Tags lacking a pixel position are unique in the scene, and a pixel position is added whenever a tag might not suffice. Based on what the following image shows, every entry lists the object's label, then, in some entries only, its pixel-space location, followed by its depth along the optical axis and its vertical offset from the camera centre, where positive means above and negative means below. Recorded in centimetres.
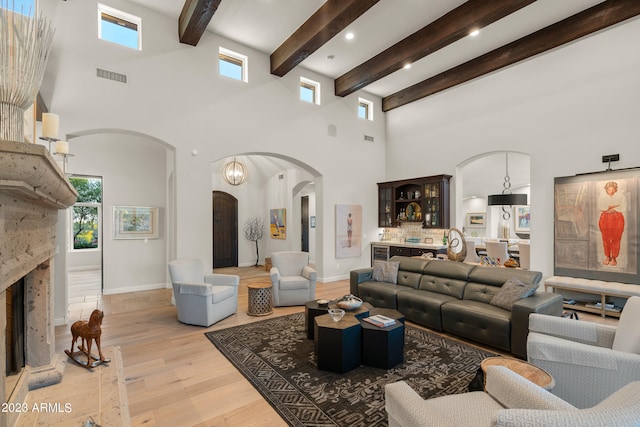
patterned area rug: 239 -149
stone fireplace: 116 -13
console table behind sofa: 449 -111
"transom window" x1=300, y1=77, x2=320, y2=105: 707 +296
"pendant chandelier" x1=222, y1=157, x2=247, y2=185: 920 +136
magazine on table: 312 -108
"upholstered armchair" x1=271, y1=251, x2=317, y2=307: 514 -106
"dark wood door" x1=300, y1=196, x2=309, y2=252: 1062 -16
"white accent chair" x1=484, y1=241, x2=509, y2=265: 630 -72
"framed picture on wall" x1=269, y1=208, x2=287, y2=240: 939 -18
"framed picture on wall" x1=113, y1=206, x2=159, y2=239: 607 -7
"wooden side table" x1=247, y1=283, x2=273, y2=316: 470 -126
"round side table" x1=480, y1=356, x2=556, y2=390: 192 -104
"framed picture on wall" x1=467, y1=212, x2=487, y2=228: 1131 -15
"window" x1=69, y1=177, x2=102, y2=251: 925 +3
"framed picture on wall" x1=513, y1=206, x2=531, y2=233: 1060 -12
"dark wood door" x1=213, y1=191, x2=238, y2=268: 932 -37
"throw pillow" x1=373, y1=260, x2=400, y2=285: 500 -90
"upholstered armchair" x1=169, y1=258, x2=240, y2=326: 423 -111
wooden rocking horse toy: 244 -92
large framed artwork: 477 -17
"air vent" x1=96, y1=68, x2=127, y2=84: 471 +222
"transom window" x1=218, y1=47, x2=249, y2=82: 595 +303
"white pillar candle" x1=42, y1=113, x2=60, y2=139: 263 +80
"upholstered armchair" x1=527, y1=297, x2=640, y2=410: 193 -96
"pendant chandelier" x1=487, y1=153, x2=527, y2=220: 710 +38
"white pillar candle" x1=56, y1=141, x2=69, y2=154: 315 +75
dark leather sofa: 331 -108
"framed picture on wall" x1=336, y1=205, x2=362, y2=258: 758 -35
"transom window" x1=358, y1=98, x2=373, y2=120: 830 +291
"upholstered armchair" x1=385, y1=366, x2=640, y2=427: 97 -85
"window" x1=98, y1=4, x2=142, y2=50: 479 +306
